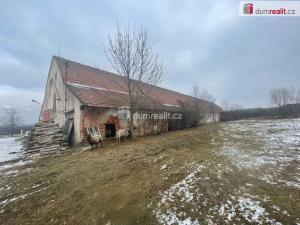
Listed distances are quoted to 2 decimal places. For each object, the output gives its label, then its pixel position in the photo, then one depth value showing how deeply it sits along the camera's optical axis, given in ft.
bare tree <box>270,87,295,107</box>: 149.23
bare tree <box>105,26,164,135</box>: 44.06
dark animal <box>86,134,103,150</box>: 34.30
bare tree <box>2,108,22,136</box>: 119.76
